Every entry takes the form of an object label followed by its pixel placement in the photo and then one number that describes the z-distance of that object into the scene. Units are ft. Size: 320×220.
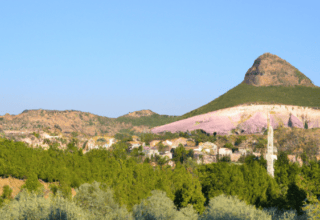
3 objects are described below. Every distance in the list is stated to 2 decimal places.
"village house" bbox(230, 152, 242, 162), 307.25
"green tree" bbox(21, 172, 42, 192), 168.36
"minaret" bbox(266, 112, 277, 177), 214.07
